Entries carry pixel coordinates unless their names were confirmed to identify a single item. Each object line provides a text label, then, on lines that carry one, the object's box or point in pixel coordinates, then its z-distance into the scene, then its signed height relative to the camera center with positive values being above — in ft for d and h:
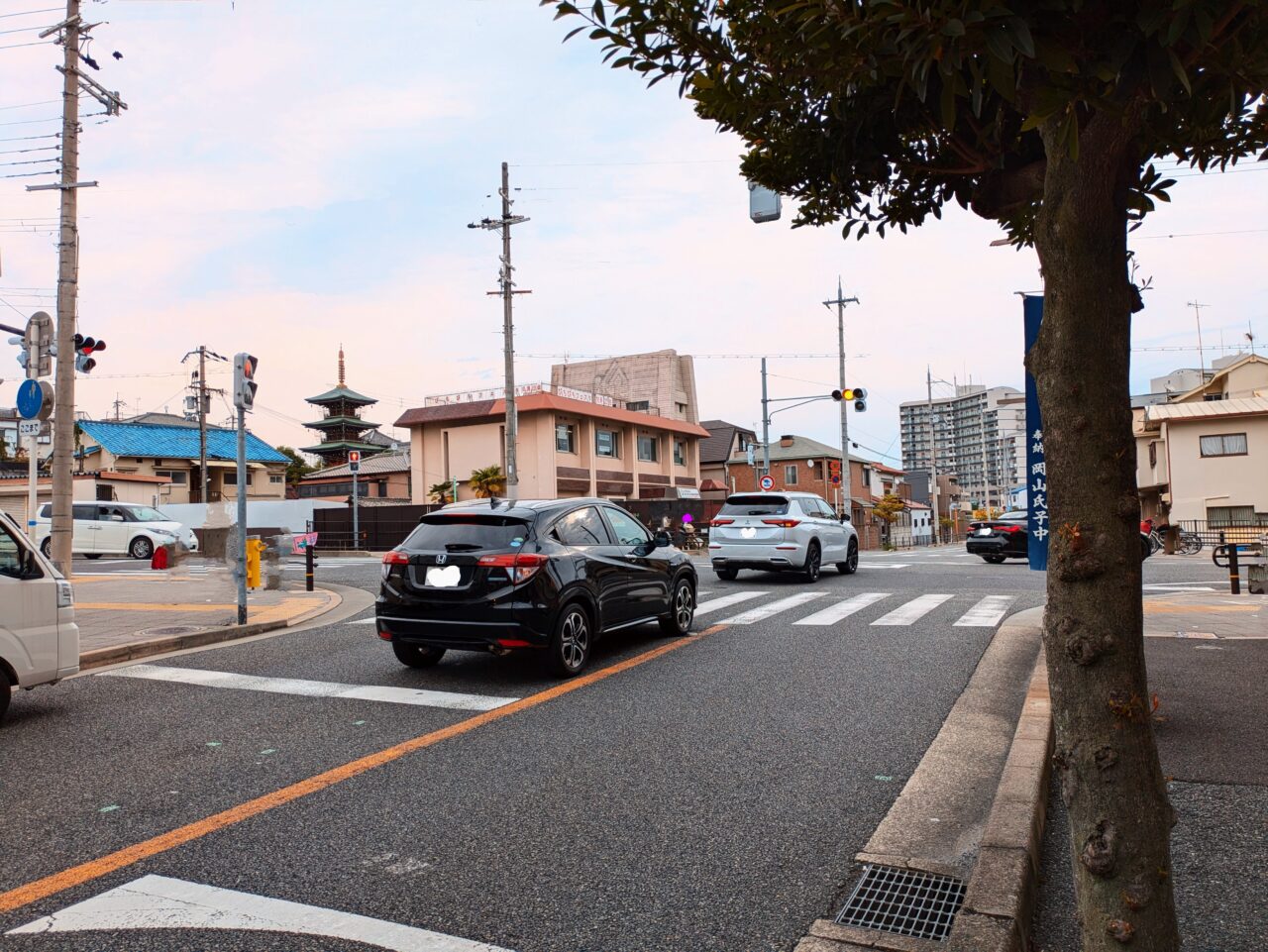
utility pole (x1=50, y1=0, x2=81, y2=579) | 44.16 +11.53
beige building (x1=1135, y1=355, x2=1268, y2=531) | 126.41 +6.35
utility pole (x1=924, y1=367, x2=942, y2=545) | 174.29 +8.88
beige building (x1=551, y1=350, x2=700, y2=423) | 188.03 +29.61
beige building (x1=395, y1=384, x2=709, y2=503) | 139.33 +12.36
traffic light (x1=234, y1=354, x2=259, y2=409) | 34.78 +5.75
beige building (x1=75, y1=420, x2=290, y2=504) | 152.56 +12.10
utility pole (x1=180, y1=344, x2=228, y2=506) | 129.69 +18.19
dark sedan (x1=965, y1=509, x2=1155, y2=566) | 74.49 -2.65
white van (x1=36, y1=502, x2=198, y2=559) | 92.79 -0.61
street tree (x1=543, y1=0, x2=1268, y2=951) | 7.29 +1.81
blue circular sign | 39.96 +5.83
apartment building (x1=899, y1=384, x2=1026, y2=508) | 472.44 +38.40
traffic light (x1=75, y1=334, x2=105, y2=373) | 51.24 +10.24
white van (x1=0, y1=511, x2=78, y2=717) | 19.99 -2.12
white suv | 54.60 -1.50
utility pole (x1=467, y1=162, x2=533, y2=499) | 93.66 +22.90
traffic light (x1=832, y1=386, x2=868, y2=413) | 109.81 +14.34
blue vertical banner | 18.30 +0.39
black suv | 24.52 -1.92
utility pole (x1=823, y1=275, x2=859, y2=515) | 130.79 +15.44
